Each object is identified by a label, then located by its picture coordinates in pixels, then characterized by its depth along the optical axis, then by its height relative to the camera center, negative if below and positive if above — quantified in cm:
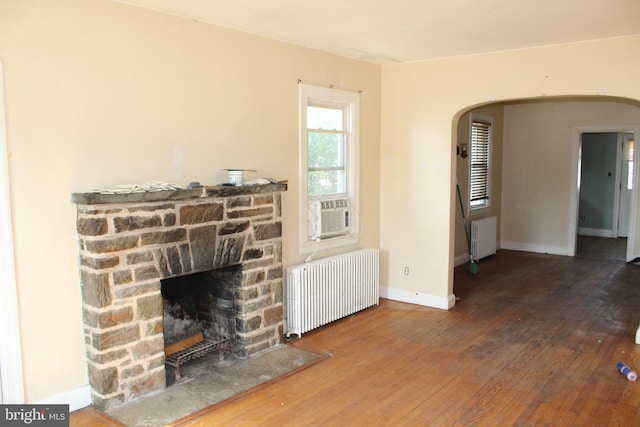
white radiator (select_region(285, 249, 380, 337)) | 472 -128
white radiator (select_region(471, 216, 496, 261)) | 810 -126
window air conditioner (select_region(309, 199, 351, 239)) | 511 -59
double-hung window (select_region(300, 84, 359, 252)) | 498 -6
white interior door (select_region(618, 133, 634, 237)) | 1005 -25
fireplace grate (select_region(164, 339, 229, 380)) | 386 -151
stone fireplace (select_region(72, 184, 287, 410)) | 322 -67
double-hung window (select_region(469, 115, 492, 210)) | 826 -5
